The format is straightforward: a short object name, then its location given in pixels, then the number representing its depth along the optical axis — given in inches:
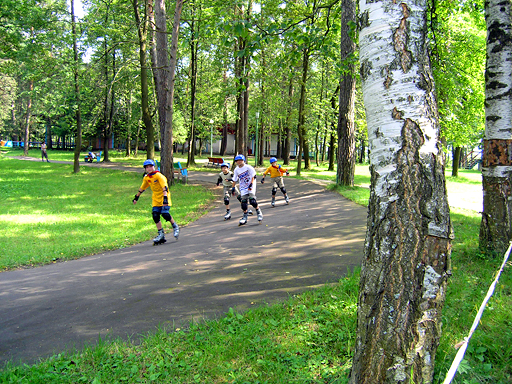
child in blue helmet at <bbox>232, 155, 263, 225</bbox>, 444.1
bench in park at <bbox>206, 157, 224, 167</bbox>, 1333.2
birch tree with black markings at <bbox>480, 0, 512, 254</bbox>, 231.6
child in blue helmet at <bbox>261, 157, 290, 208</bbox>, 575.1
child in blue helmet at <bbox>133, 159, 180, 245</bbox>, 370.6
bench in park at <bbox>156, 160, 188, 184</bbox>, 867.4
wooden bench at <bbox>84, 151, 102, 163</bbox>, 1579.5
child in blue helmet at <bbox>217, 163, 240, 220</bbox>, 496.3
